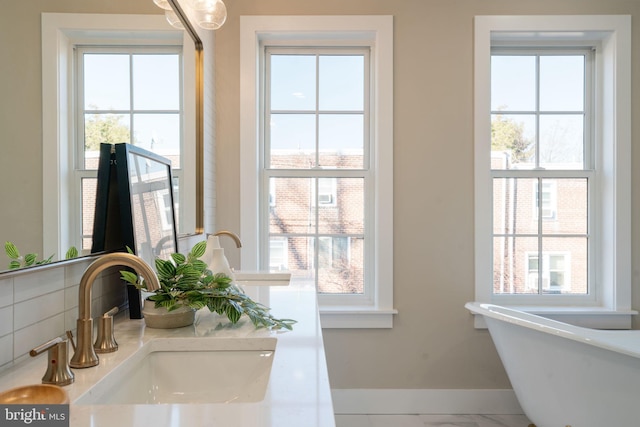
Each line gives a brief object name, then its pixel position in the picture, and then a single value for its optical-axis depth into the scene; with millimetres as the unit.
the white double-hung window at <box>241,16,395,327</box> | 2719
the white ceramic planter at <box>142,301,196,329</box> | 1194
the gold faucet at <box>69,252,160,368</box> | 896
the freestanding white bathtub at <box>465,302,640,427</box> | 1774
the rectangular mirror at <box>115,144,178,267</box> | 1320
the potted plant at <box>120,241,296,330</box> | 1189
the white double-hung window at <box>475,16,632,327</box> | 2701
